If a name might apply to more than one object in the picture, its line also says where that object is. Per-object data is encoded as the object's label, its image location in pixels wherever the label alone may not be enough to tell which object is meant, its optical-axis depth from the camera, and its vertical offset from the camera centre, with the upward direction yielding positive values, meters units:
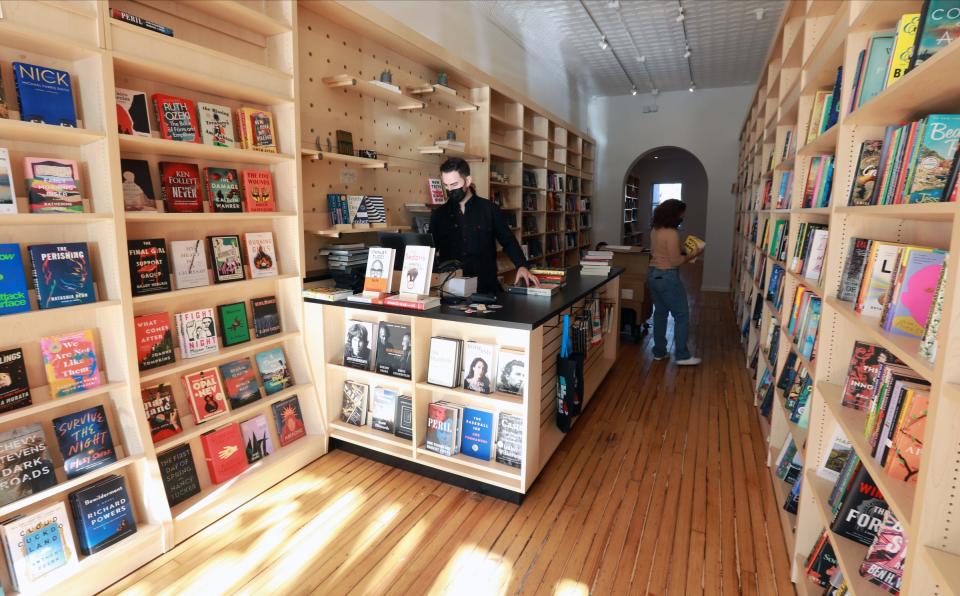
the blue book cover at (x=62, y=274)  2.01 -0.32
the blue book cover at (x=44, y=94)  1.91 +0.39
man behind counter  3.84 -0.21
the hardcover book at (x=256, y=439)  2.90 -1.38
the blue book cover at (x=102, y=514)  2.12 -1.36
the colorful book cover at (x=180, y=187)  2.51 +0.06
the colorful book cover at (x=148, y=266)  2.30 -0.32
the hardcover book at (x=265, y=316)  2.97 -0.68
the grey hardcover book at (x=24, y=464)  1.93 -1.05
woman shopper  4.99 -0.68
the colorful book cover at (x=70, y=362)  2.08 -0.70
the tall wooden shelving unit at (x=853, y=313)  1.06 -0.28
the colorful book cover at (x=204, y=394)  2.64 -1.03
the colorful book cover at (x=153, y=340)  2.38 -0.68
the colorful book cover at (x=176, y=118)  2.44 +0.40
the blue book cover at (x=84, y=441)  2.11 -1.04
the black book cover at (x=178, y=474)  2.48 -1.37
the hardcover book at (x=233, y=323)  2.79 -0.69
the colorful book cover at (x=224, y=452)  2.70 -1.37
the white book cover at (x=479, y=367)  2.83 -0.89
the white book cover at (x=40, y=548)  1.92 -1.38
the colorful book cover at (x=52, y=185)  1.98 +0.04
